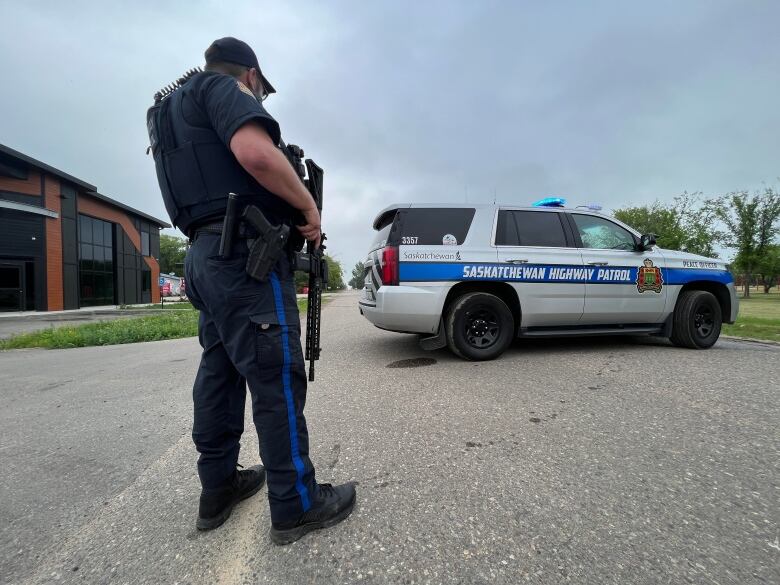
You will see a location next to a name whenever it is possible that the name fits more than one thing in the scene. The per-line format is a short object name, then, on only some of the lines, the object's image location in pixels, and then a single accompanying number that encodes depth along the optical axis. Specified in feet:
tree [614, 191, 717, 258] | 100.68
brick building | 56.75
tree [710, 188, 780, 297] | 97.35
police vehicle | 13.47
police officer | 4.53
